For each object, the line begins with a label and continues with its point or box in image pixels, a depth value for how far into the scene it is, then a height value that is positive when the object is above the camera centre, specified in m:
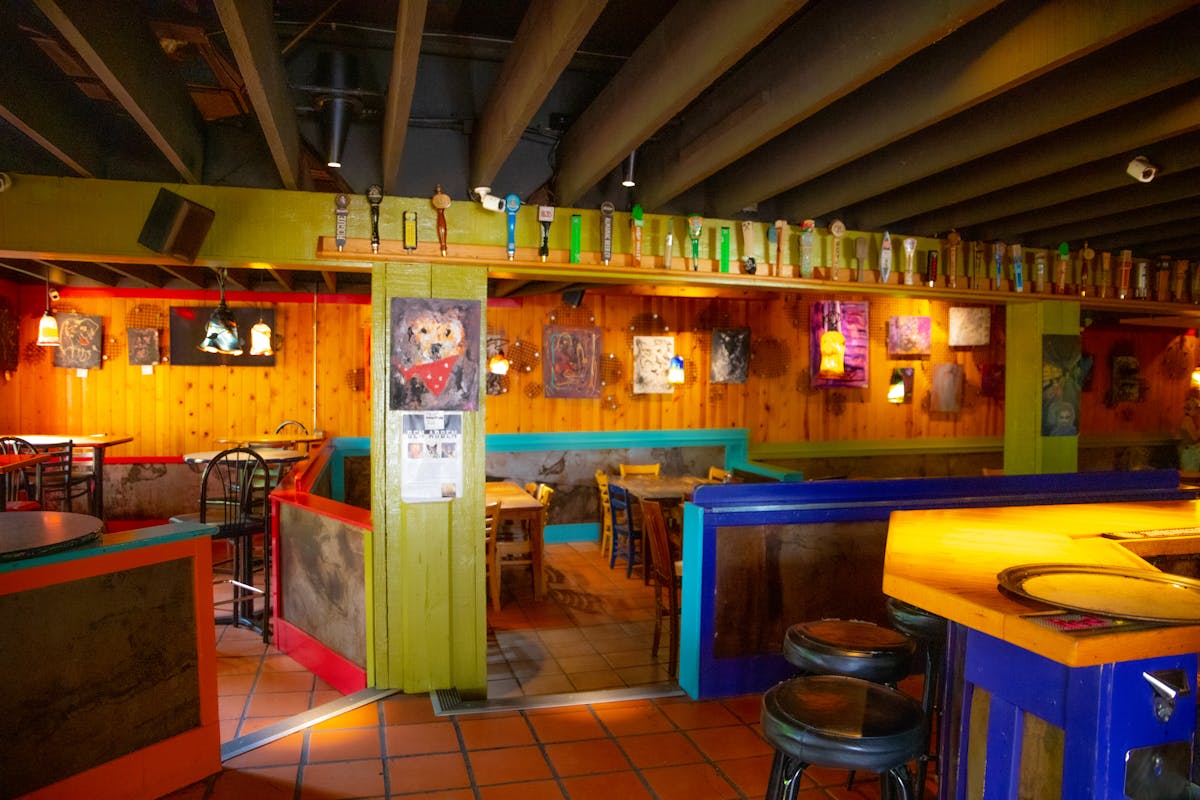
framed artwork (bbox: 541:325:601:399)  8.05 +0.18
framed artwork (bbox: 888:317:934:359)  8.77 +0.58
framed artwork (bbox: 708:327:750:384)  8.41 +0.29
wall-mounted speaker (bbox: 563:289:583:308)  7.72 +0.87
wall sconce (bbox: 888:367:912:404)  8.12 -0.06
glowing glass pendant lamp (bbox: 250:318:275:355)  7.30 +0.37
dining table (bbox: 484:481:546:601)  5.68 -1.08
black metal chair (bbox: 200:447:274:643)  4.66 -0.98
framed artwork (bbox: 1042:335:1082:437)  5.21 +0.01
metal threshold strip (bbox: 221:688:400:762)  3.28 -1.67
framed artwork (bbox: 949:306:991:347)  8.91 +0.71
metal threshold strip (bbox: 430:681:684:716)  3.71 -1.68
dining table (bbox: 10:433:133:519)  6.60 -0.63
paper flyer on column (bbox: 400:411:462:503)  3.80 -0.41
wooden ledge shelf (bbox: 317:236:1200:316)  3.74 +0.61
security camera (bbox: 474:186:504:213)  3.76 +0.92
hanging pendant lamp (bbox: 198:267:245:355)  5.76 +0.33
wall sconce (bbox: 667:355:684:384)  8.10 +0.10
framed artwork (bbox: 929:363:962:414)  9.09 -0.04
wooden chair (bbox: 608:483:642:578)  6.60 -1.42
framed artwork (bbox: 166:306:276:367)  7.79 +0.42
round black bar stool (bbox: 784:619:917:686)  2.37 -0.89
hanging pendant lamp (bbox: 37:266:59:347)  7.02 +0.41
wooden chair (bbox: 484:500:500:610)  5.36 -1.30
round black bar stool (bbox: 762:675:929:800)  1.88 -0.91
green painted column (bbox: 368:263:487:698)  3.78 -0.94
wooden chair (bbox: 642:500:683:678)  4.29 -1.14
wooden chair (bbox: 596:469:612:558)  7.34 -1.43
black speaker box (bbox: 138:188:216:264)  3.29 +0.68
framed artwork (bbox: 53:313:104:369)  7.57 +0.32
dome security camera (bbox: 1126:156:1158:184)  3.25 +0.96
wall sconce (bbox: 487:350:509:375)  7.55 +0.14
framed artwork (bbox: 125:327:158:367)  7.69 +0.30
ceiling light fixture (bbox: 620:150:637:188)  3.77 +1.09
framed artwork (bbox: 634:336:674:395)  8.24 +0.19
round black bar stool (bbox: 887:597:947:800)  2.65 -0.91
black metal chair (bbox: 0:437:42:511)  6.10 -0.96
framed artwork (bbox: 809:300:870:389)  8.38 +0.52
